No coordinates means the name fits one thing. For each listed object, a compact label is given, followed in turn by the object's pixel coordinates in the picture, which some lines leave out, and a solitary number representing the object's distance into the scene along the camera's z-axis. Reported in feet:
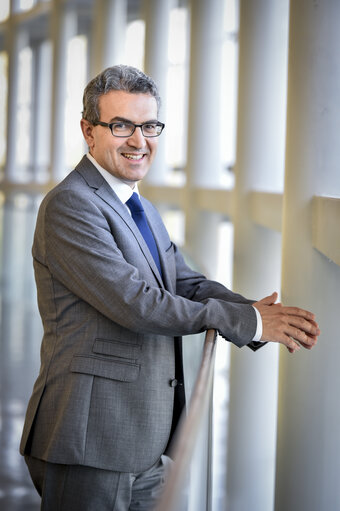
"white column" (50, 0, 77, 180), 48.85
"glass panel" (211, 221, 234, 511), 25.08
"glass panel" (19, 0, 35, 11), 56.59
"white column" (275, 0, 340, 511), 13.88
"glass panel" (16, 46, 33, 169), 63.98
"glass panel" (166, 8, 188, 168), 42.19
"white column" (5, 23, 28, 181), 59.11
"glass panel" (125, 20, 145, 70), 47.73
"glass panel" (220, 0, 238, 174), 36.42
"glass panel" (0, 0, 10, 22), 60.03
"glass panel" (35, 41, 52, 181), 62.39
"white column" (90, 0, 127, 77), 40.09
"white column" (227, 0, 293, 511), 22.91
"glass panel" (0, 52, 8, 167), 60.95
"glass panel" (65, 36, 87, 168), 54.49
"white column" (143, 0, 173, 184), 36.09
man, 8.03
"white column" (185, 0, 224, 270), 31.27
